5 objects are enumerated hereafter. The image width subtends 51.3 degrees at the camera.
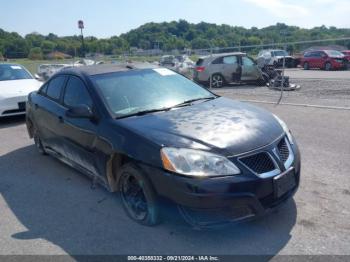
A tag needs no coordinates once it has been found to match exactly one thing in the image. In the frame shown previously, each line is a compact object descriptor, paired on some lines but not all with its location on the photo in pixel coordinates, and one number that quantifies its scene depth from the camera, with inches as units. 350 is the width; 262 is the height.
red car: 975.0
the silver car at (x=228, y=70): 629.3
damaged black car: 122.0
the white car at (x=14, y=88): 344.5
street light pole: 985.5
